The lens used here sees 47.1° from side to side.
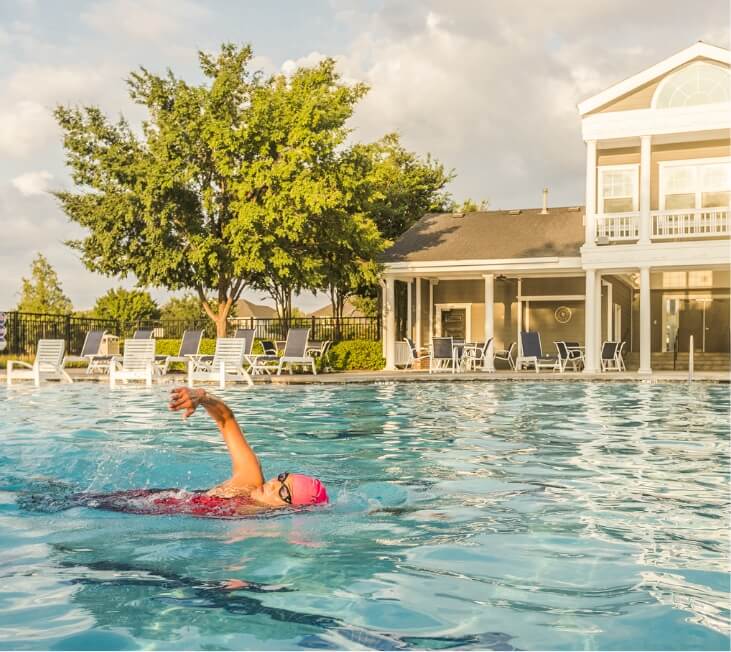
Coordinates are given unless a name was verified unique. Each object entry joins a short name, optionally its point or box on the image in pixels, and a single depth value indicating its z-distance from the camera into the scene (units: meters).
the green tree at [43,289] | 40.21
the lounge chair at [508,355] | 24.23
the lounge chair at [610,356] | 21.67
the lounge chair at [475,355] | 22.55
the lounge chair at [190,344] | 20.94
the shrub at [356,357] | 24.08
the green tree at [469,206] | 38.50
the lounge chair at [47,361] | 17.62
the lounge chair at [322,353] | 23.31
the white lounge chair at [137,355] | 17.59
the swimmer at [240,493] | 5.04
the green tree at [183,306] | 51.70
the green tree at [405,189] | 33.77
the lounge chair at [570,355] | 21.95
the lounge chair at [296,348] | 20.38
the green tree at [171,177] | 22.84
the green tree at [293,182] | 22.08
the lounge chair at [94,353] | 21.53
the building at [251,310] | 79.12
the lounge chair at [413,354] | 23.09
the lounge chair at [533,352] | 21.98
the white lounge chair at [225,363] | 16.72
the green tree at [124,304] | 31.41
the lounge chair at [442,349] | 21.84
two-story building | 21.17
